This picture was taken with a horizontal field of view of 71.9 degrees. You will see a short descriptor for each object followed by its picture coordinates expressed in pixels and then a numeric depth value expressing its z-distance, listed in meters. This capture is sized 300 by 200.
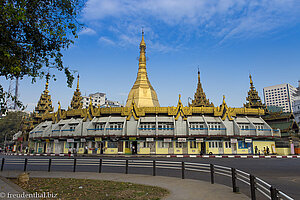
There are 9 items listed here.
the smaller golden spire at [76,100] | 63.28
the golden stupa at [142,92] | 46.75
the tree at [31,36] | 9.79
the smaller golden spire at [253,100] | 48.72
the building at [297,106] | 79.16
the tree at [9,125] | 75.38
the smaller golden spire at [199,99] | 60.74
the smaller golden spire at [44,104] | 59.22
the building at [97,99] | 152.88
